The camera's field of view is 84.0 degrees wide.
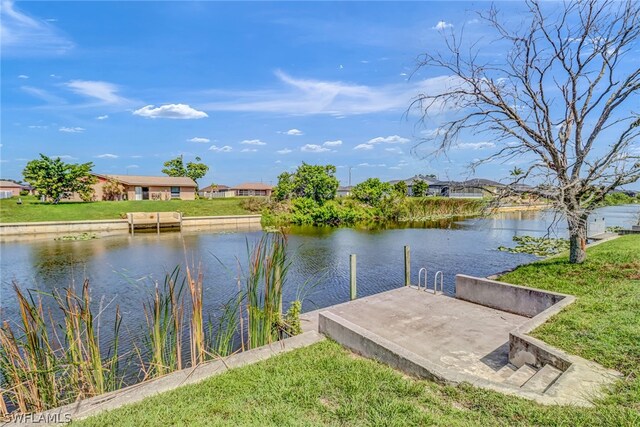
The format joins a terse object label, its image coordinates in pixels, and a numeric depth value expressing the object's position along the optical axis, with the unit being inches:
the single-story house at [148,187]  1549.0
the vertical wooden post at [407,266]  384.5
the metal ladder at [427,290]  341.0
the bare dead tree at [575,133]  276.8
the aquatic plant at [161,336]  160.7
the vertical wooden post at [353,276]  348.2
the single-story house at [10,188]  2035.9
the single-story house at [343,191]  2635.3
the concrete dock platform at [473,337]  136.9
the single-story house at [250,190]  2256.4
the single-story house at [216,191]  2297.5
